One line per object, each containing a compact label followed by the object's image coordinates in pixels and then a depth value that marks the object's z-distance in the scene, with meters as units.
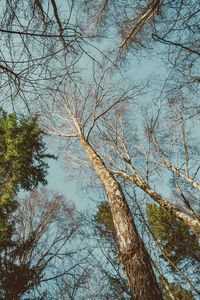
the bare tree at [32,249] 4.59
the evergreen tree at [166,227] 8.73
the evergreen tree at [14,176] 4.62
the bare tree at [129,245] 1.76
